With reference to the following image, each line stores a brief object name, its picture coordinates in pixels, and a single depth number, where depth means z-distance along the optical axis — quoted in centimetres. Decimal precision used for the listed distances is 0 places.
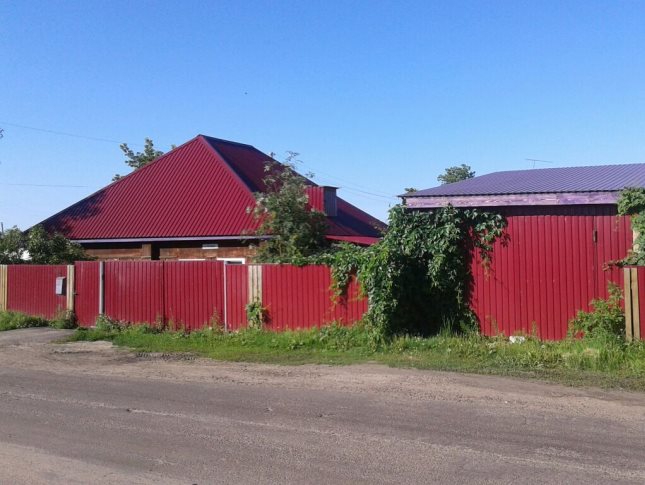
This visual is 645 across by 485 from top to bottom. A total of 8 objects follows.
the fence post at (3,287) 2089
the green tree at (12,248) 2192
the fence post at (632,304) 1169
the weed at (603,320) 1225
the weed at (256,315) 1595
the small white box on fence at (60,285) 1908
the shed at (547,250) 1280
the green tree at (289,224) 1764
